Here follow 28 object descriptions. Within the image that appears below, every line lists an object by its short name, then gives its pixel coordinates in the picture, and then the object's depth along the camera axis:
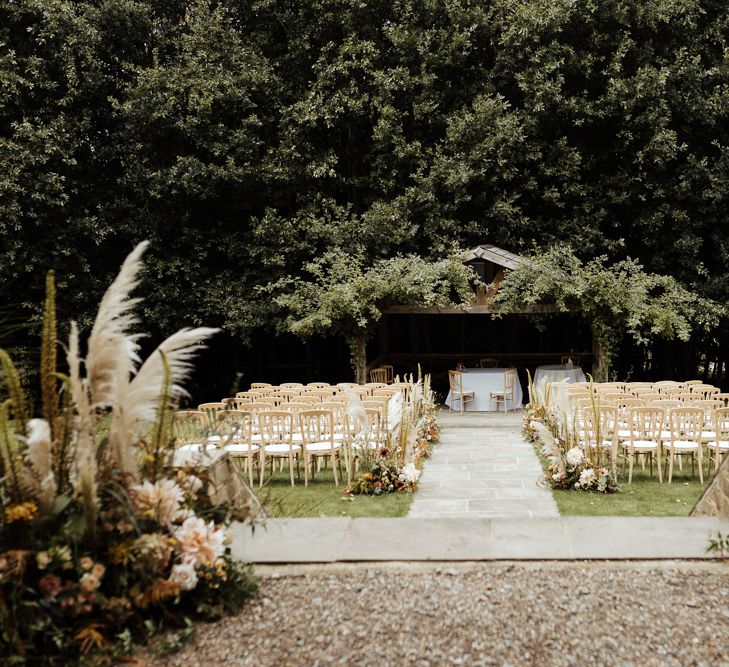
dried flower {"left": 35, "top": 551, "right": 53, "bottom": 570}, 3.39
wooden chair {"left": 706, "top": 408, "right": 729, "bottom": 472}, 7.92
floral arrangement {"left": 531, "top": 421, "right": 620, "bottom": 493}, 8.05
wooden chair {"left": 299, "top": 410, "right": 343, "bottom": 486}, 8.50
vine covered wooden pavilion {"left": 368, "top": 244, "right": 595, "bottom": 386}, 19.55
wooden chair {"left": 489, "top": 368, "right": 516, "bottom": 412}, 16.25
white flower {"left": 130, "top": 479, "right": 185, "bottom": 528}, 3.80
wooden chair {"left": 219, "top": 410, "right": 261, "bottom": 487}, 8.51
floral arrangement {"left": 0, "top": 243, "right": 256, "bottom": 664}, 3.43
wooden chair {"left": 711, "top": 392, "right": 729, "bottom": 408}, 10.13
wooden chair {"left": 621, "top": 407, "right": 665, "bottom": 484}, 8.41
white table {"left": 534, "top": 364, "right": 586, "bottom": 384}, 16.19
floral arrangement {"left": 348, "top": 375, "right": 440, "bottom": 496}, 8.27
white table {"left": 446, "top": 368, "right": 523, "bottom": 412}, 16.38
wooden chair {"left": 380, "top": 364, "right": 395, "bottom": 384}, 18.26
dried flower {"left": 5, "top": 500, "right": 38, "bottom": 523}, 3.40
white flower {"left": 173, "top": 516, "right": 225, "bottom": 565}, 3.84
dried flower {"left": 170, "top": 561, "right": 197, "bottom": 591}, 3.77
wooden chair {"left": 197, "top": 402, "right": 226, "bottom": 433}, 9.40
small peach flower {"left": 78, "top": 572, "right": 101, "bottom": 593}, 3.47
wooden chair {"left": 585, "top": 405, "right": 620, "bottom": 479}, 8.16
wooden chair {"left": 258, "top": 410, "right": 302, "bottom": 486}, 8.49
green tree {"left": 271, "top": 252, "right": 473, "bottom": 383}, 15.79
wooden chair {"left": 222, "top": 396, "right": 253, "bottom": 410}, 11.35
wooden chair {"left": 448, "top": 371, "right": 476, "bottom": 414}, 16.30
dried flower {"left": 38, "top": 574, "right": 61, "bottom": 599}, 3.42
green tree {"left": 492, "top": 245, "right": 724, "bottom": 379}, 15.44
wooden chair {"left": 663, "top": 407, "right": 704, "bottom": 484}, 8.25
